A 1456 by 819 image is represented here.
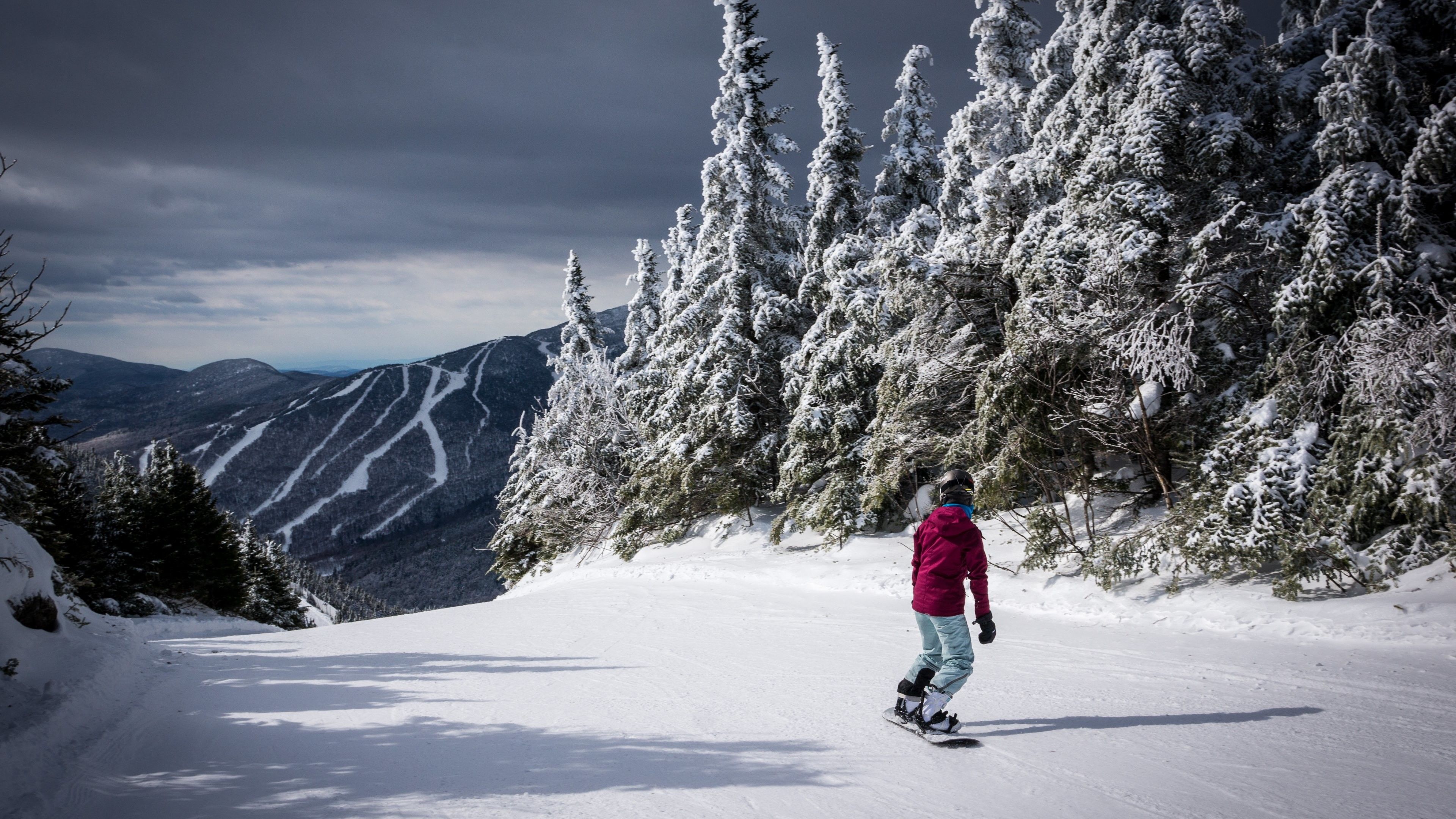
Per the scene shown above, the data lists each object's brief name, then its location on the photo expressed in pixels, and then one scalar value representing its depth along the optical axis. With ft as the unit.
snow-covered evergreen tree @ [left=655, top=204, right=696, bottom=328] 81.10
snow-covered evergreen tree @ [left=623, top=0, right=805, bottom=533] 63.21
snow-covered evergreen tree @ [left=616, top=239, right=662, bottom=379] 95.61
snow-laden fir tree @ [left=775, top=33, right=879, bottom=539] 51.83
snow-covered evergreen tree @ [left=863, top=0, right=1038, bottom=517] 42.65
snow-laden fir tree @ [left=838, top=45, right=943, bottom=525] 43.91
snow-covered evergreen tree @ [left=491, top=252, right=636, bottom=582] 84.53
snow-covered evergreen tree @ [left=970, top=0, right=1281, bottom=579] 33.53
